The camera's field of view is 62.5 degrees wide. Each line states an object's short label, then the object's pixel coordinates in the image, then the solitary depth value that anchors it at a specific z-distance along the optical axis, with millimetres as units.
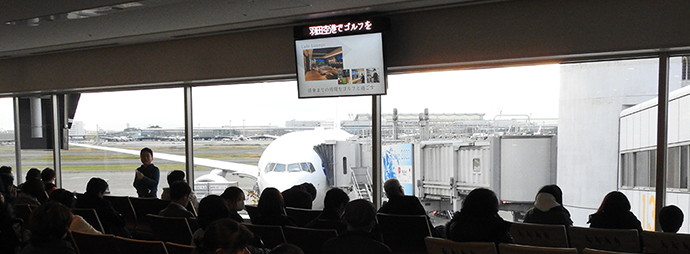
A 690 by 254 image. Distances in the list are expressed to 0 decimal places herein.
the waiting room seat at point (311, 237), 3877
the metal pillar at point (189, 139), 8648
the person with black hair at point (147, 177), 7527
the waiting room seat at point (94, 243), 3617
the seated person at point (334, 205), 4621
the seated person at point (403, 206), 5000
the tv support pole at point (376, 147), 6929
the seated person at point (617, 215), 4113
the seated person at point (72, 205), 4039
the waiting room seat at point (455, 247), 3170
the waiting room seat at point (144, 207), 5779
